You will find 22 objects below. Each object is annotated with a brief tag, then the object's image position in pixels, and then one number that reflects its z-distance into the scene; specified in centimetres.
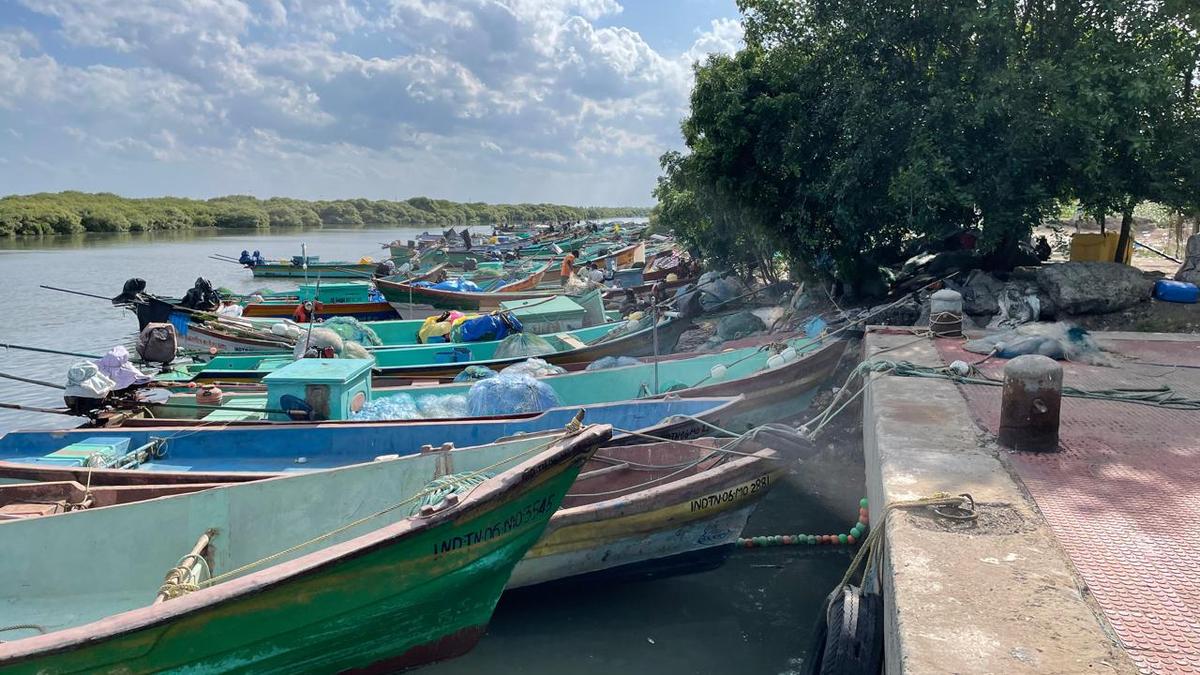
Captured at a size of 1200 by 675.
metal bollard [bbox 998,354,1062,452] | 420
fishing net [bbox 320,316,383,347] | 1242
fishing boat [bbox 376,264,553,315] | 1816
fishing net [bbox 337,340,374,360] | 1064
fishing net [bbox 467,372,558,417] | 793
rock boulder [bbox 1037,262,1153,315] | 903
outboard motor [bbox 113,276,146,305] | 1530
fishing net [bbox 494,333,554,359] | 1133
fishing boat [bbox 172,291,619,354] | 1320
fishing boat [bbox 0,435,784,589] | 548
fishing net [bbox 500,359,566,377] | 974
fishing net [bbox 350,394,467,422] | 784
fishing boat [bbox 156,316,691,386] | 1098
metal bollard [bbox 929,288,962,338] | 791
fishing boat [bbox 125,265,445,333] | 1898
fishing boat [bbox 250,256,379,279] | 2770
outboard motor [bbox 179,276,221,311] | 1702
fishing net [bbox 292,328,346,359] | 1059
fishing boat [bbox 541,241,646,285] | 2780
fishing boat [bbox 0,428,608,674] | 361
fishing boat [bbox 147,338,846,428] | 789
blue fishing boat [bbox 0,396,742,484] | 685
